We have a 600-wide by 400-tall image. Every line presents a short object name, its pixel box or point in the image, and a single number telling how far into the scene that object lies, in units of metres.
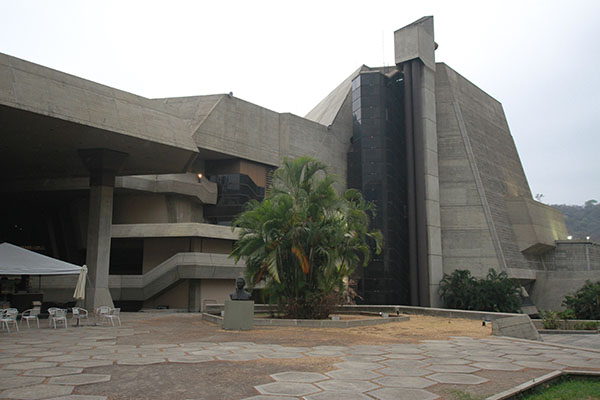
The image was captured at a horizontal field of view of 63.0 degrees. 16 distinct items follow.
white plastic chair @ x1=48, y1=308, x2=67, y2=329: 14.82
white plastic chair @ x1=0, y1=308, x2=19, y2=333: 13.38
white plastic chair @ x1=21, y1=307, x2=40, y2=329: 15.14
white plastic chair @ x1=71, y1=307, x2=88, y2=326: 15.12
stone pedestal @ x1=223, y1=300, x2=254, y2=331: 14.15
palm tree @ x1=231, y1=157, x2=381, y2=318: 16.69
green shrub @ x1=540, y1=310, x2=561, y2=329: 16.42
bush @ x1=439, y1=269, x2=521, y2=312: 29.88
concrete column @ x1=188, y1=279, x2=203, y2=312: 28.64
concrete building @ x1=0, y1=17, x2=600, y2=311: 28.88
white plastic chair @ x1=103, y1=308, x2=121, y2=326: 15.96
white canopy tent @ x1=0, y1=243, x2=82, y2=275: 15.10
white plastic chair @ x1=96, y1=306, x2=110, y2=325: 15.98
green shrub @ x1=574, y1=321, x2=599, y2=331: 15.77
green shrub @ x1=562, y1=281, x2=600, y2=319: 20.41
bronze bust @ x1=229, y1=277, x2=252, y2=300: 15.52
